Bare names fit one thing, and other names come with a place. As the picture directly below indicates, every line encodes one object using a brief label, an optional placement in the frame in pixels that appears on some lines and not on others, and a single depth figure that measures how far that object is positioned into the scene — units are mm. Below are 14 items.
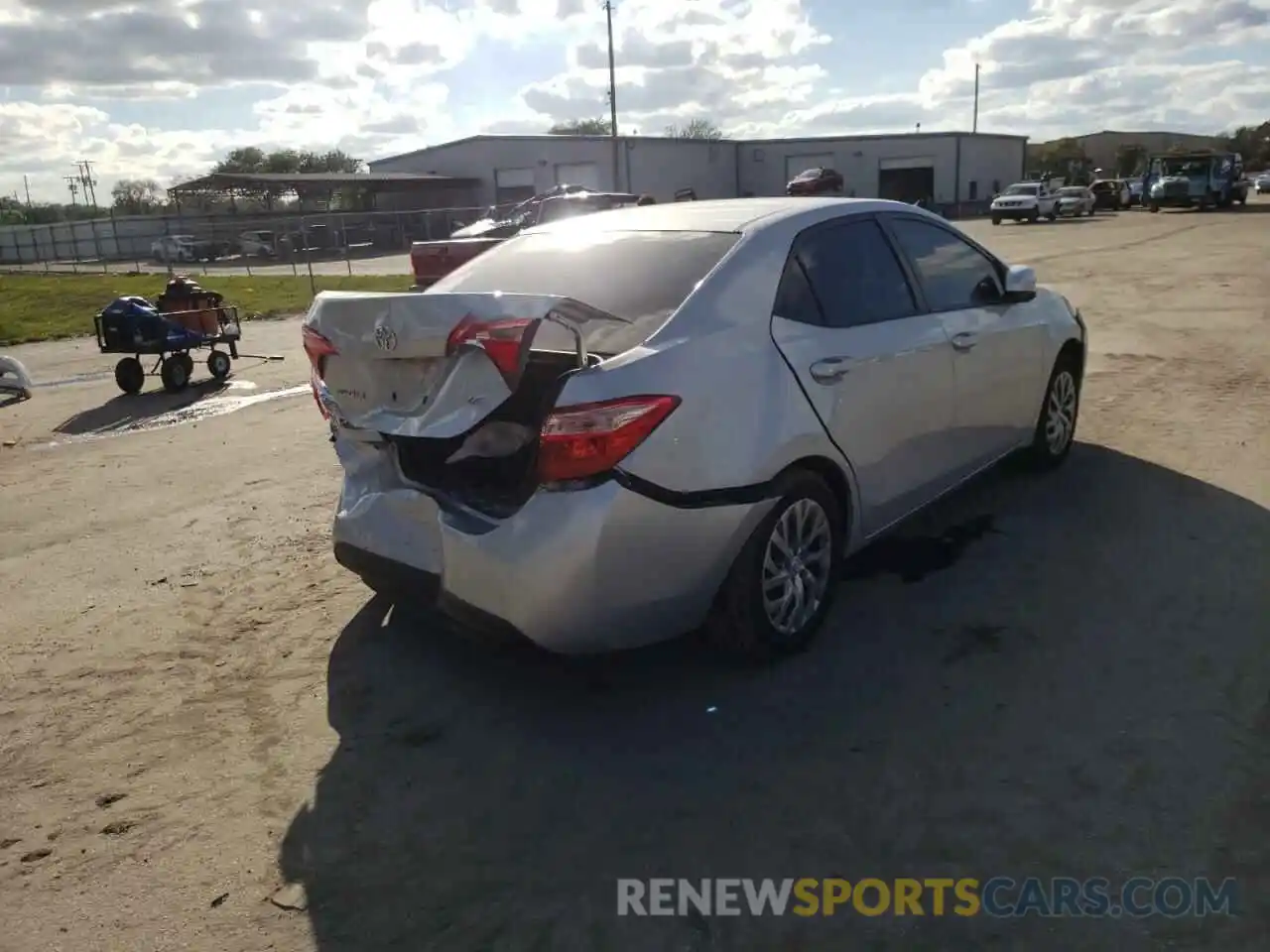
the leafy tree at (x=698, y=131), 97588
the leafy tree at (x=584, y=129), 97625
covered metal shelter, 54781
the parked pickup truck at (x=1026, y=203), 40500
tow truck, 42219
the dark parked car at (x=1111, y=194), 49719
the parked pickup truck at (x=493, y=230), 16453
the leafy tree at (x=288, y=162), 92812
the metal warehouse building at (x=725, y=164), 57812
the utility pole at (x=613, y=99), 51325
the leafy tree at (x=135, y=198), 89750
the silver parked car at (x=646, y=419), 3219
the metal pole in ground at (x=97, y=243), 49256
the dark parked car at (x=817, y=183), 38250
